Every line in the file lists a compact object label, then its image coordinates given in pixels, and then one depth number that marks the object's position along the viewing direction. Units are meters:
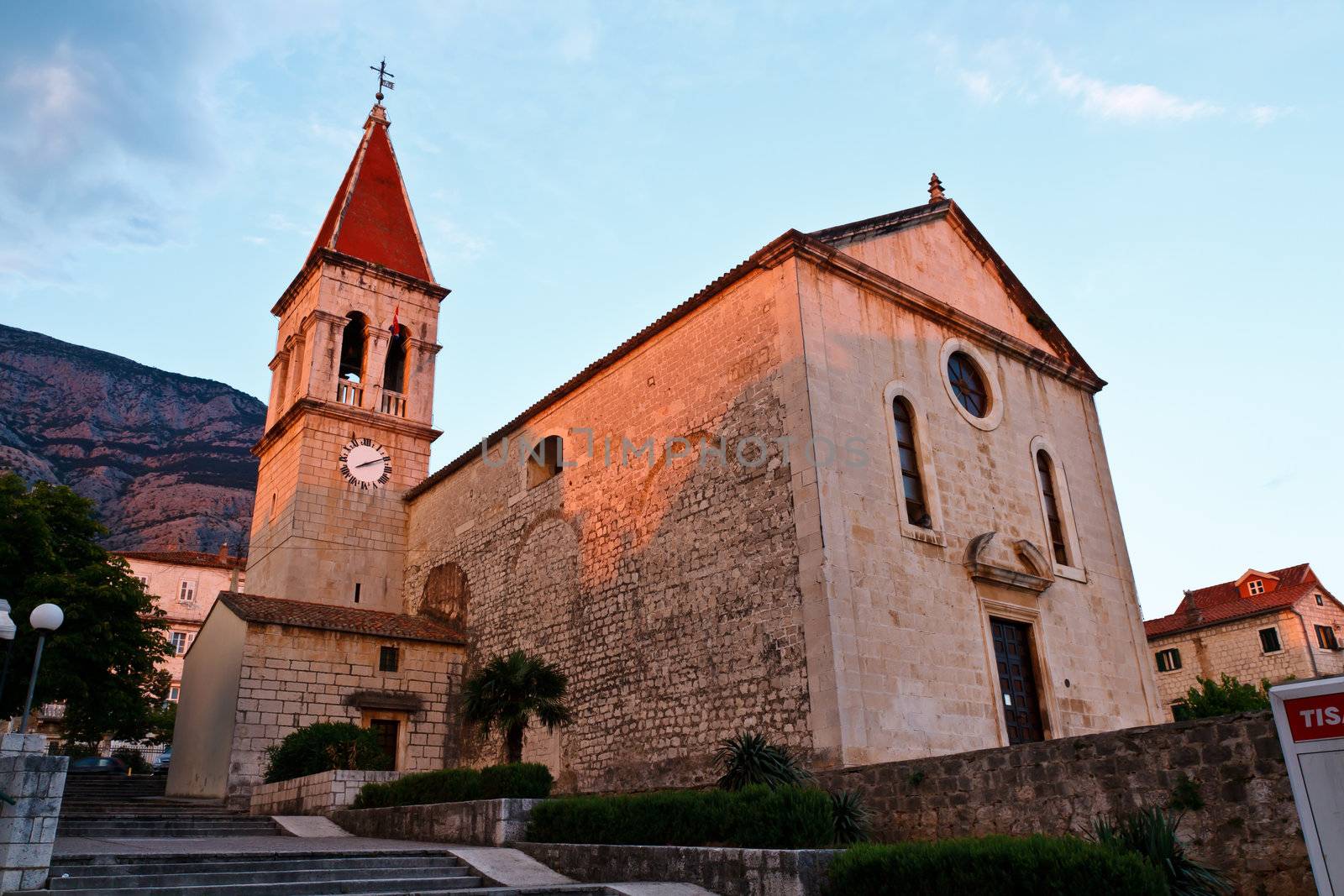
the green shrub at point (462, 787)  11.46
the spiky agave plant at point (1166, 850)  6.89
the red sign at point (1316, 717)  4.45
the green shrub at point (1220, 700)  22.45
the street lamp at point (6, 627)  9.18
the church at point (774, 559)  13.12
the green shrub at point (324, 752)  15.81
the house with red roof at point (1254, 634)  33.97
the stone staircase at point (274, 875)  7.87
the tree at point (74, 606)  19.77
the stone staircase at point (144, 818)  12.35
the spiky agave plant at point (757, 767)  10.66
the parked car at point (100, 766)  29.80
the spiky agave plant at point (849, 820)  9.36
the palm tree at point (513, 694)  14.80
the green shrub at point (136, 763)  33.56
